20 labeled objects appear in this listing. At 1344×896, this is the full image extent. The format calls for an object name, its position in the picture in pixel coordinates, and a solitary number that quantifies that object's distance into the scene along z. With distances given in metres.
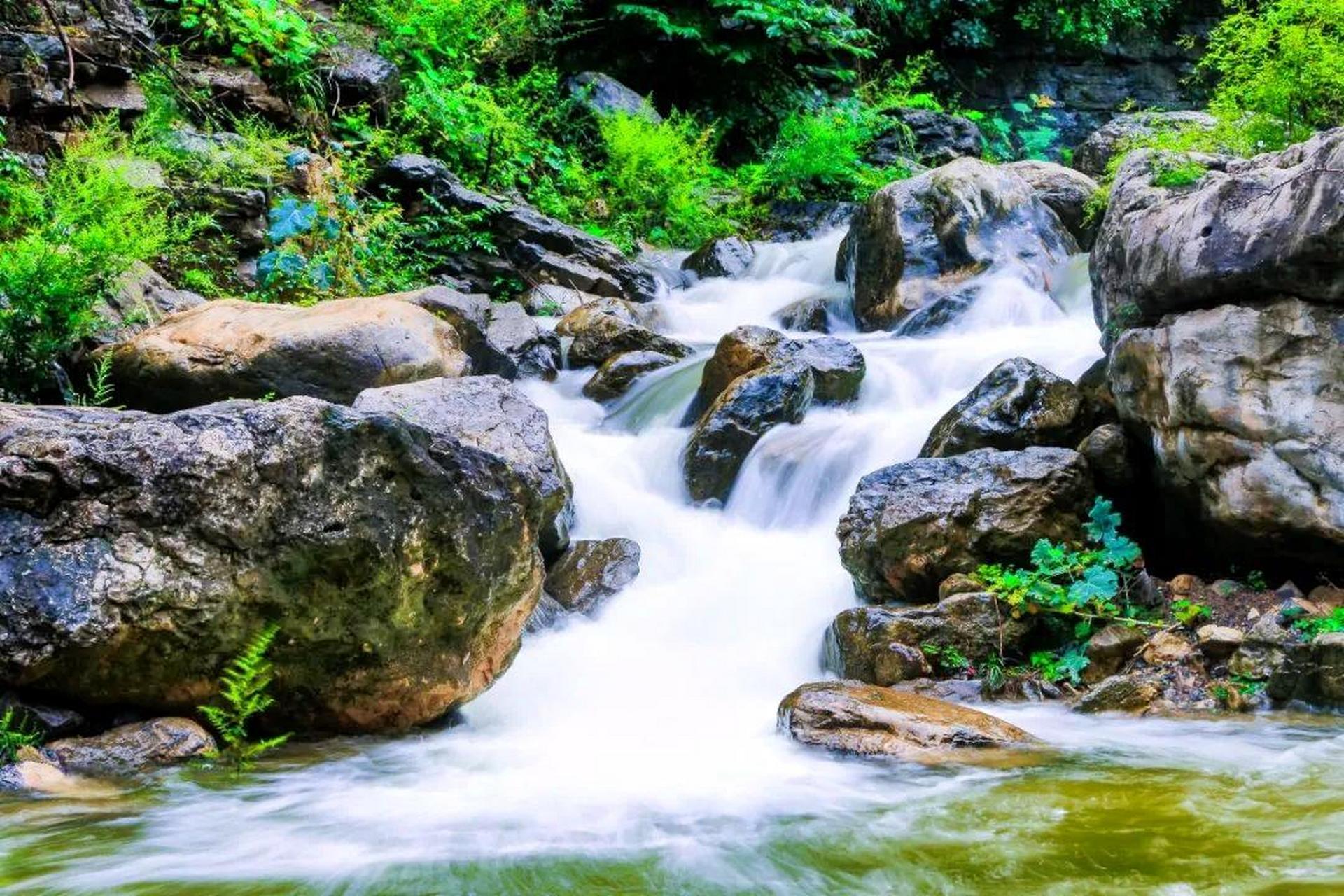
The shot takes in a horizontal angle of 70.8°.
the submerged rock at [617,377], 9.55
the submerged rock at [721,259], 13.41
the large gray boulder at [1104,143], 13.42
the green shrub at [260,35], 10.55
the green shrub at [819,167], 15.54
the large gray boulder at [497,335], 8.70
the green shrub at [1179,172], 5.85
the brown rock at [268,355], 6.61
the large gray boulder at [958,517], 5.43
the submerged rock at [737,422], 7.69
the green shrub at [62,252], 5.84
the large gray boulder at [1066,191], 12.37
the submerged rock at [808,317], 11.59
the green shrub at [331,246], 8.84
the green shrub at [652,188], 14.19
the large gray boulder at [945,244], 10.75
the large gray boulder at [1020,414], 6.27
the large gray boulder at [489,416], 5.66
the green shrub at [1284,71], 5.75
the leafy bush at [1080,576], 5.03
